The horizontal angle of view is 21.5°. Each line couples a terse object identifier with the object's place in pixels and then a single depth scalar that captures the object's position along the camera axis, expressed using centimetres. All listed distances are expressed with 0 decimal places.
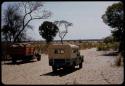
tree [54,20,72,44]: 10068
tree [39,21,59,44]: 8172
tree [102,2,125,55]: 4244
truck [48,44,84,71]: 2406
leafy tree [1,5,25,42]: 4285
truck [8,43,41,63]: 3647
